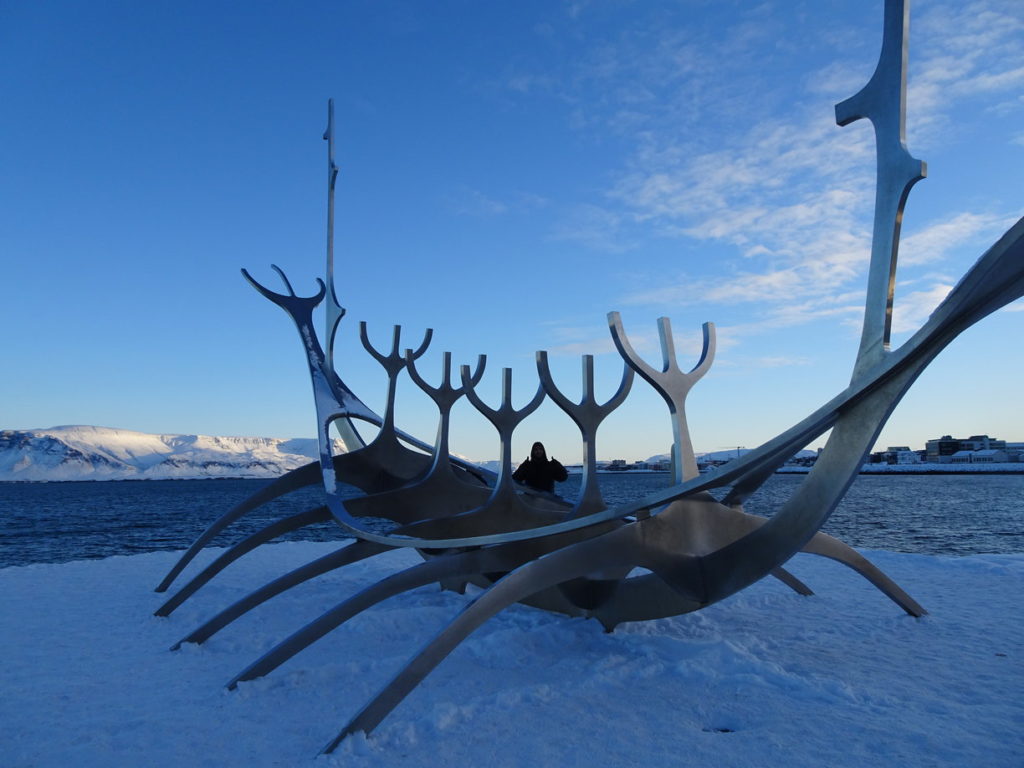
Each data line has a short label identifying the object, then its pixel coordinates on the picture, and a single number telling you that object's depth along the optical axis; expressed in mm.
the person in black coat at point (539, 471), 13773
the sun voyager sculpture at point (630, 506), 6457
